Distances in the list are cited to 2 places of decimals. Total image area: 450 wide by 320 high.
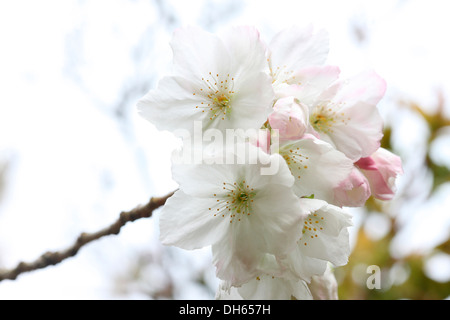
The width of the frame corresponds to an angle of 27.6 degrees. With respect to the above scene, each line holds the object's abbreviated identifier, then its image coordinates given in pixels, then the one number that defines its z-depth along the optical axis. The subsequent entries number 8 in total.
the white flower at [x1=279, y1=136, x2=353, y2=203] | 0.27
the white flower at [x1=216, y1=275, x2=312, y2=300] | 0.29
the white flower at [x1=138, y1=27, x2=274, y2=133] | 0.27
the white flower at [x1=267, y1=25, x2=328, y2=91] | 0.29
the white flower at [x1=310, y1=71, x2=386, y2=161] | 0.28
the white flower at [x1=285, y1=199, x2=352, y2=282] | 0.27
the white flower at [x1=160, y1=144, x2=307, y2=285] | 0.26
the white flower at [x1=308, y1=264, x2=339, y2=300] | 0.30
